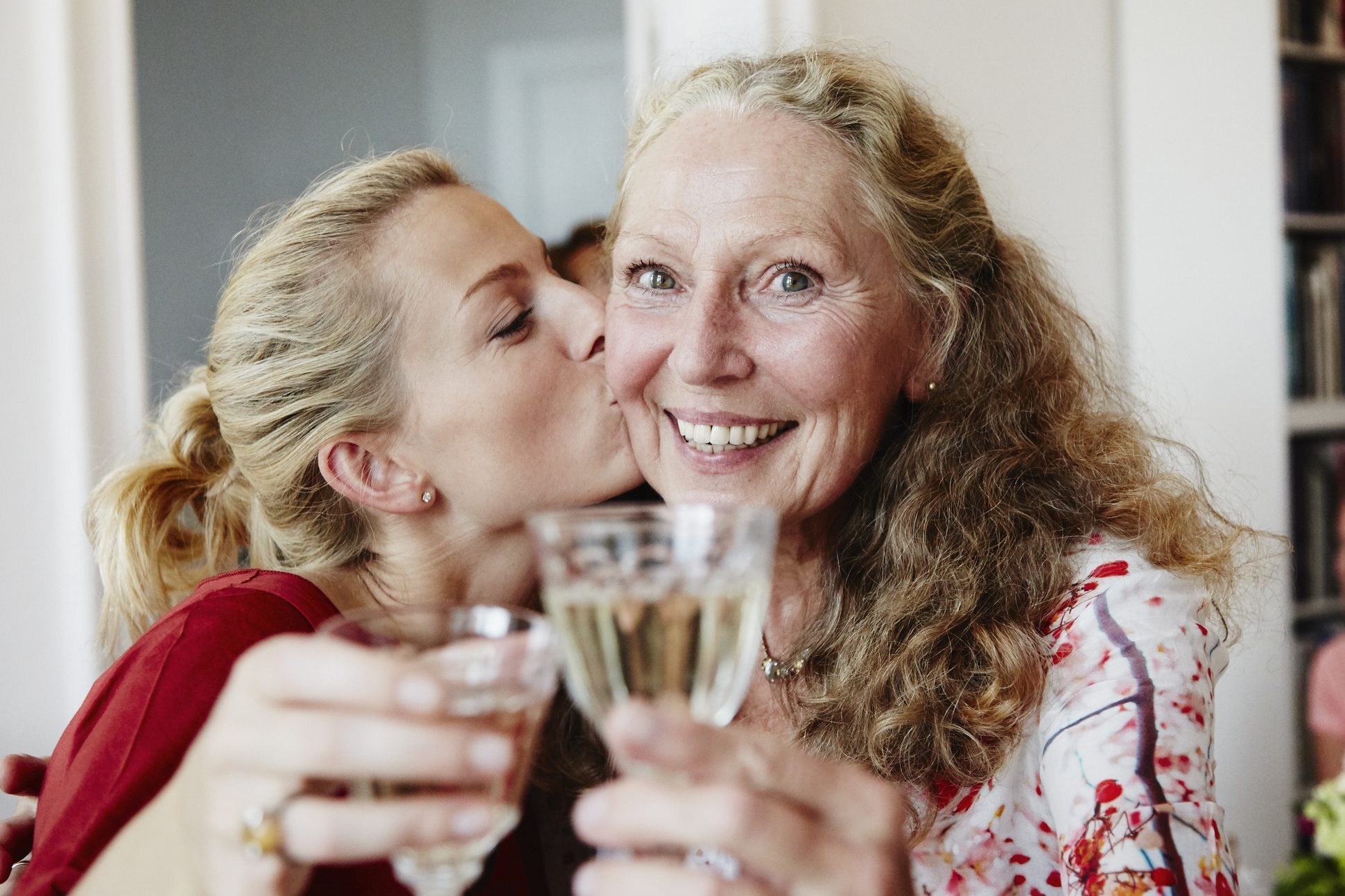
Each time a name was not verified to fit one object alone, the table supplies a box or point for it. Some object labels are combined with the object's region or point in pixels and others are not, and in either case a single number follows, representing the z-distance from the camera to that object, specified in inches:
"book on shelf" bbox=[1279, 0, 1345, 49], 129.3
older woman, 49.5
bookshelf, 129.7
